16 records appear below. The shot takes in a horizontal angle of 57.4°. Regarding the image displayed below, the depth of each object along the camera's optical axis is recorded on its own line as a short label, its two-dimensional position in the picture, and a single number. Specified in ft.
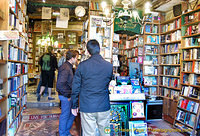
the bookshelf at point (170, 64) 17.13
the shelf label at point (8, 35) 7.89
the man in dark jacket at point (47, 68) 19.24
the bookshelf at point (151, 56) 19.51
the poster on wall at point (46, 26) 31.09
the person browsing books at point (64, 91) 10.58
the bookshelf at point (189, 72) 14.01
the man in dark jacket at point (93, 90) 7.11
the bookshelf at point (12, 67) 9.30
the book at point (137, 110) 10.79
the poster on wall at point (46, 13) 20.97
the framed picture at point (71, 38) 39.14
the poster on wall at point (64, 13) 21.13
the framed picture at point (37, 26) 33.91
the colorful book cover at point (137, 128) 10.50
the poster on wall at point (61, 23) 22.16
